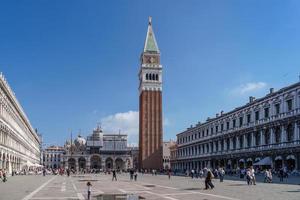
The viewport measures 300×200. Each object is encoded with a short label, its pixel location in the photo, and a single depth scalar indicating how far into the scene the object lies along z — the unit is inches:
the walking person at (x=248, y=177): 981.5
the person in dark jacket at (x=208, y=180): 823.3
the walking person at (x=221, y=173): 1189.4
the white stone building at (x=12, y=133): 1594.5
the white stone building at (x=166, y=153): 4548.4
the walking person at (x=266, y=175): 1097.5
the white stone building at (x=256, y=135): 1497.1
